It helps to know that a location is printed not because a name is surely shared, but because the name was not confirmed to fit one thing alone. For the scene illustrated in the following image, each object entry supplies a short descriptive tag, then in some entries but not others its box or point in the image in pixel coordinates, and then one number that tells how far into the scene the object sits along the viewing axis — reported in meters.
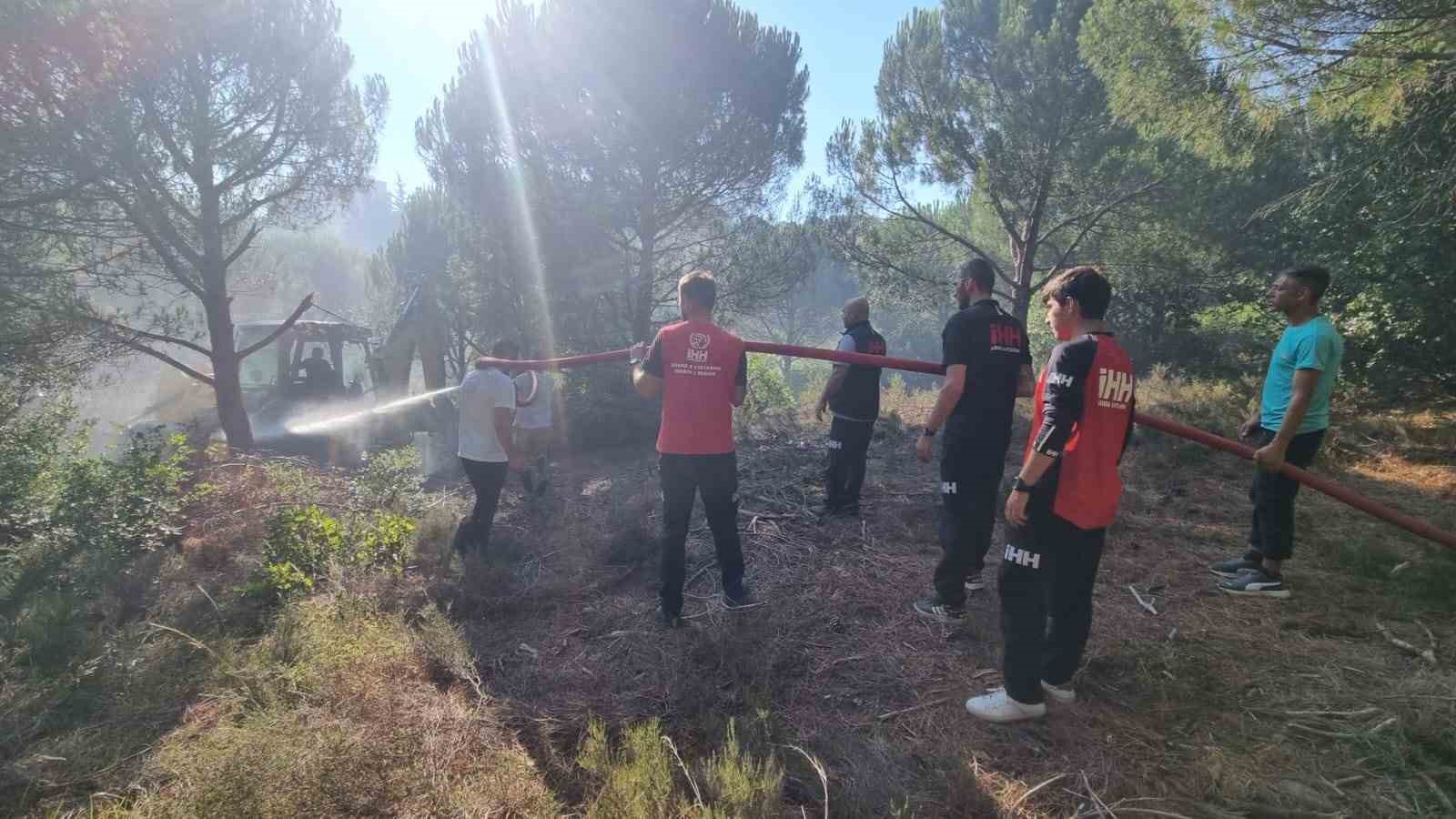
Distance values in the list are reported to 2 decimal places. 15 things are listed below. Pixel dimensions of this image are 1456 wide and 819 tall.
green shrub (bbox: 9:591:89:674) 3.12
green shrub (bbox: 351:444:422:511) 5.77
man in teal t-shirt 3.48
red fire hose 3.09
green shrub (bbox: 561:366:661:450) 11.07
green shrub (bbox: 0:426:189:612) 4.09
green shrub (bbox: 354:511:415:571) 4.50
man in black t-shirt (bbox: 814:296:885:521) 5.15
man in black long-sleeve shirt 2.44
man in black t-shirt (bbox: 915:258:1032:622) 3.41
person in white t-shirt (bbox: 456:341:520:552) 4.97
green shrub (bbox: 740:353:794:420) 12.17
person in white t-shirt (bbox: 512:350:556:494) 7.25
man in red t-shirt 3.47
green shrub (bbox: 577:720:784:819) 2.04
